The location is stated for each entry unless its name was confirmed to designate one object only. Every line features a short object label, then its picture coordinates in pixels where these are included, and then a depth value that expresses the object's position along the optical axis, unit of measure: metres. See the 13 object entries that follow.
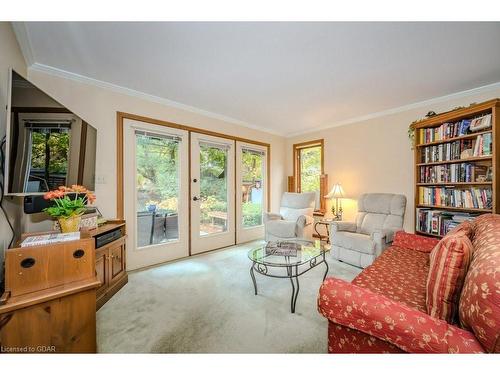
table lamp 3.52
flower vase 1.40
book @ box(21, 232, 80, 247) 1.10
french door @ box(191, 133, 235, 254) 3.21
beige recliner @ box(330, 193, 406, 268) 2.56
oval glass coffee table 1.95
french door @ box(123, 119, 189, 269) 2.63
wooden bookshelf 2.11
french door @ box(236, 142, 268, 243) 3.81
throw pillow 0.93
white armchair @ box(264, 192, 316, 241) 3.30
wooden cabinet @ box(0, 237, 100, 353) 0.98
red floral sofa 0.72
